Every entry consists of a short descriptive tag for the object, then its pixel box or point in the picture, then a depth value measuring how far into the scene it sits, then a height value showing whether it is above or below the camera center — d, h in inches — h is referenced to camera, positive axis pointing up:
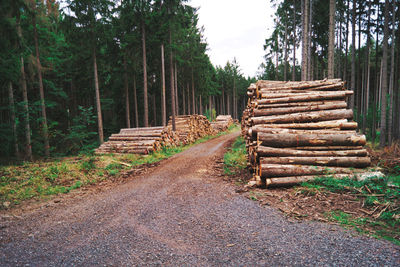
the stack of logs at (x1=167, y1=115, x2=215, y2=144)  742.0 -44.1
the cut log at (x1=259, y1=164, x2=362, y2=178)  226.2 -65.6
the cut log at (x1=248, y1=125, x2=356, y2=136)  263.0 -23.5
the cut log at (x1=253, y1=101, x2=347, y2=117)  302.2 +6.7
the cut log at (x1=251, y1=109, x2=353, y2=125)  285.7 -5.6
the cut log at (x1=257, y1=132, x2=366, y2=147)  251.9 -34.1
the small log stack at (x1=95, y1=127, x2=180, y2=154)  506.9 -60.9
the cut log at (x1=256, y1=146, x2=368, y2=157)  243.6 -48.9
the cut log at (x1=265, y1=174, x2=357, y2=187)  220.1 -73.0
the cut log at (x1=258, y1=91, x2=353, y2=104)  314.3 +25.0
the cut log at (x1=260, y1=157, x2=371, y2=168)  236.4 -57.2
